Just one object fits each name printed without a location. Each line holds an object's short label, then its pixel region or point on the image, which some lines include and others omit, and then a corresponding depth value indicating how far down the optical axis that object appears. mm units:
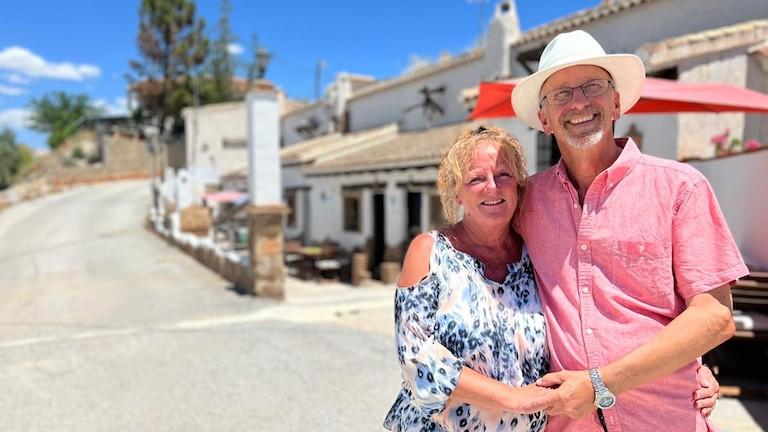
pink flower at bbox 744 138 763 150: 5258
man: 1396
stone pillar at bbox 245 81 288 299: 7992
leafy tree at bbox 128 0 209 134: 32125
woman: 1508
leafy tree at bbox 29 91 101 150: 51375
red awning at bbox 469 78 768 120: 4023
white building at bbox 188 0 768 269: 6266
